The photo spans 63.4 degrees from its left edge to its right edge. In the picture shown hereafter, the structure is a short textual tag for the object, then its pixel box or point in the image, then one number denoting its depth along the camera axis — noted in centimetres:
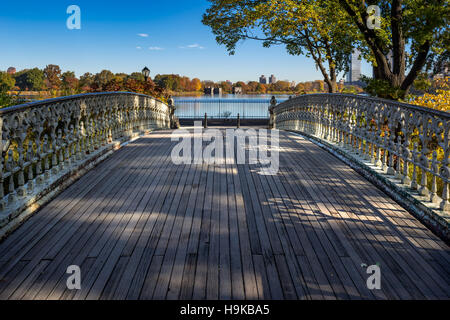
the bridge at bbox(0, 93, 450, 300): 294
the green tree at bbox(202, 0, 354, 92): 1691
